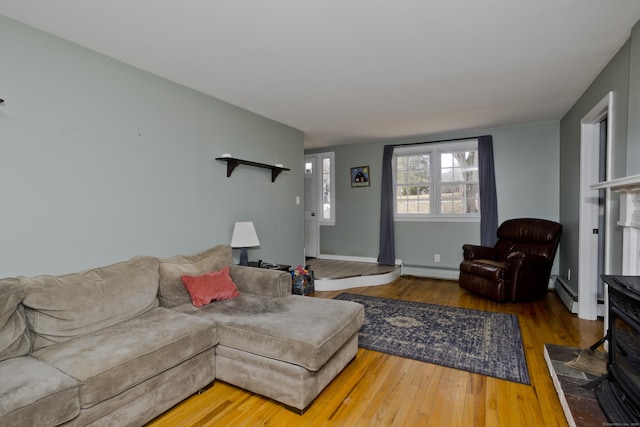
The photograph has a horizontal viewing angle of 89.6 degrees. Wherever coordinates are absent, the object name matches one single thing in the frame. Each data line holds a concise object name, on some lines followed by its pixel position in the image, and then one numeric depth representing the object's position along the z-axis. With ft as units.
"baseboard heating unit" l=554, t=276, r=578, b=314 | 11.54
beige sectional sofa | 5.11
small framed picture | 19.58
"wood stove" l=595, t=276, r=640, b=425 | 4.89
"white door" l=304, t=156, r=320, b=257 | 21.03
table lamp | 11.18
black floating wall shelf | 11.31
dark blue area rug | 8.07
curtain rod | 16.45
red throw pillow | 8.59
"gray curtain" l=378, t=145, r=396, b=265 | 18.67
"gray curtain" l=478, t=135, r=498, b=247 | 16.03
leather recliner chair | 12.80
